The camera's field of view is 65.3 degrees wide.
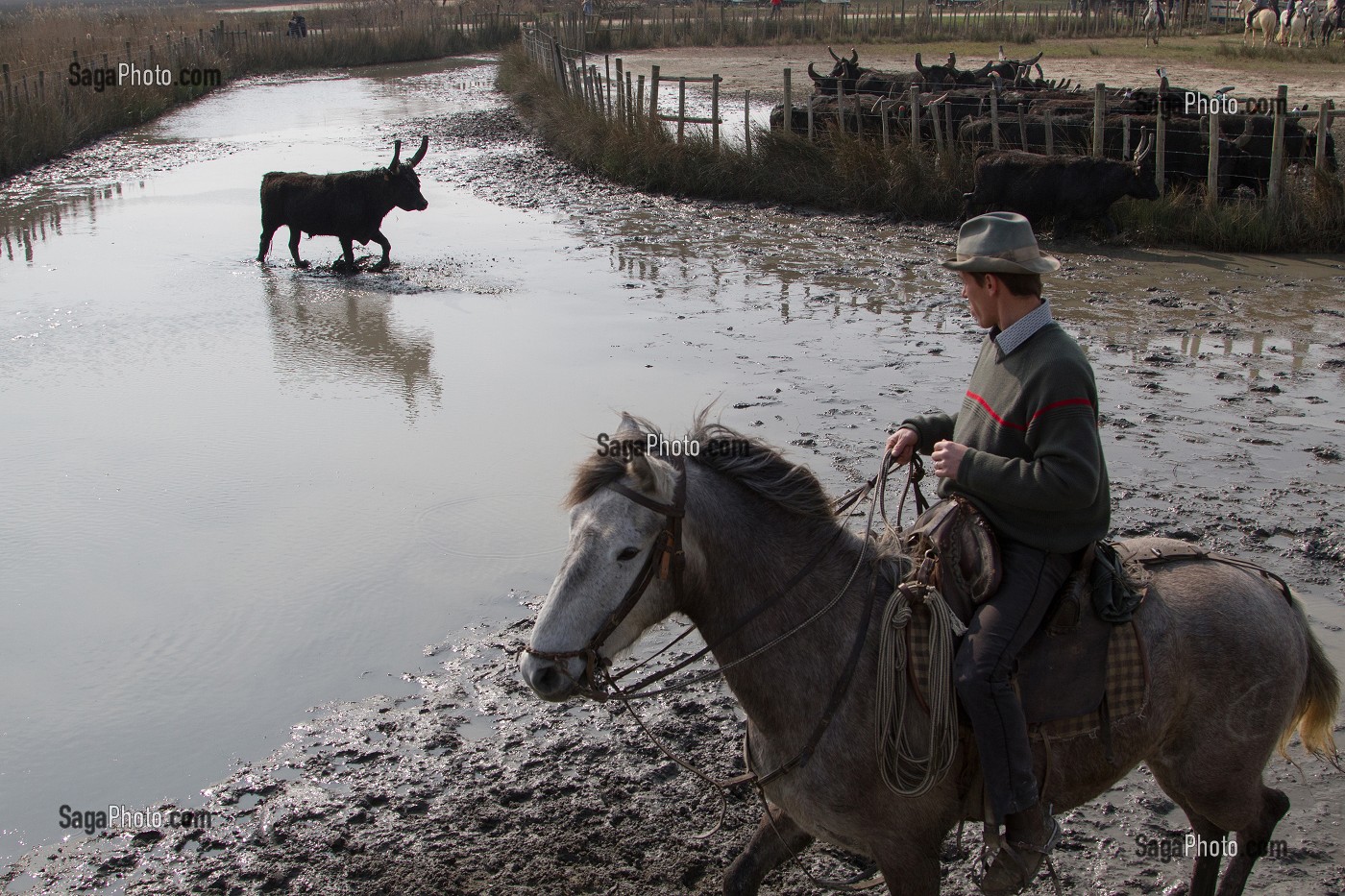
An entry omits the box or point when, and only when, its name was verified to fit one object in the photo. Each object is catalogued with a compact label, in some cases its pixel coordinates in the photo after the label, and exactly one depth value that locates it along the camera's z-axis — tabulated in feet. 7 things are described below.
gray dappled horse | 8.87
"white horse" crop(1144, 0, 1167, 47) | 125.90
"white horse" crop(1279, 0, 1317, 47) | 104.65
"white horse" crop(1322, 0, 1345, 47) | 104.80
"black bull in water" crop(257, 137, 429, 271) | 46.03
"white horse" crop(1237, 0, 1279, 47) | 108.78
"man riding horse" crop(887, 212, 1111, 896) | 9.44
